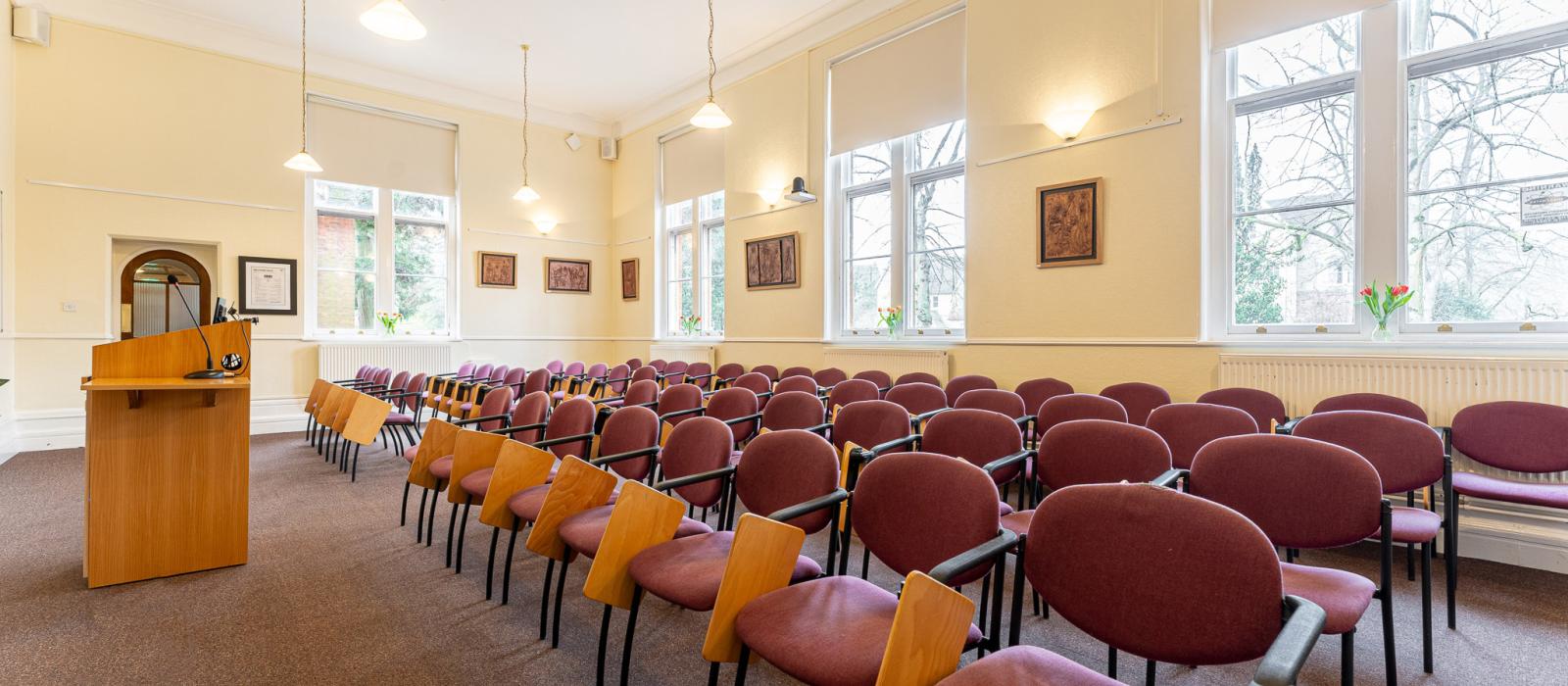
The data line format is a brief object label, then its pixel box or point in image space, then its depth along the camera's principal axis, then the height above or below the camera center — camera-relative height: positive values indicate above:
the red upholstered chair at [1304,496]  1.87 -0.47
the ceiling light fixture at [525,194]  7.90 +1.79
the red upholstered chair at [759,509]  1.94 -0.59
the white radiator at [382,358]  7.85 -0.19
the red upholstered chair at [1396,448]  2.51 -0.41
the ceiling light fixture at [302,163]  6.38 +1.74
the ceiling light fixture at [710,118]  5.28 +1.82
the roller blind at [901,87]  5.92 +2.46
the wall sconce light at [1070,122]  4.88 +1.65
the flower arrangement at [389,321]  8.34 +0.26
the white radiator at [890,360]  5.89 -0.17
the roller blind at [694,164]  8.56 +2.41
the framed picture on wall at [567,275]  9.77 +1.01
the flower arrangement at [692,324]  8.86 +0.24
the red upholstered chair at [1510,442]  2.78 -0.46
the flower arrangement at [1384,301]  3.70 +0.24
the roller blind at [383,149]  8.01 +2.47
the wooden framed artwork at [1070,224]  4.84 +0.89
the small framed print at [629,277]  9.87 +0.98
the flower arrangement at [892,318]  6.37 +0.24
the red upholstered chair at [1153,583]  1.36 -0.52
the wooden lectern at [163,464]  2.91 -0.56
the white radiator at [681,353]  8.52 -0.13
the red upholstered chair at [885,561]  1.52 -0.61
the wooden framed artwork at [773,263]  7.29 +0.92
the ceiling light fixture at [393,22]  4.34 +2.16
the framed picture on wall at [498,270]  9.10 +1.00
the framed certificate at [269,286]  7.43 +0.63
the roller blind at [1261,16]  3.96 +2.05
